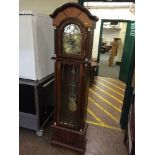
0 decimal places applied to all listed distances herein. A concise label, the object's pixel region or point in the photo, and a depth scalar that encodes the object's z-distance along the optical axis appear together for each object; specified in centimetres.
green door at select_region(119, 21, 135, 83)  454
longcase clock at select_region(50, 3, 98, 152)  166
